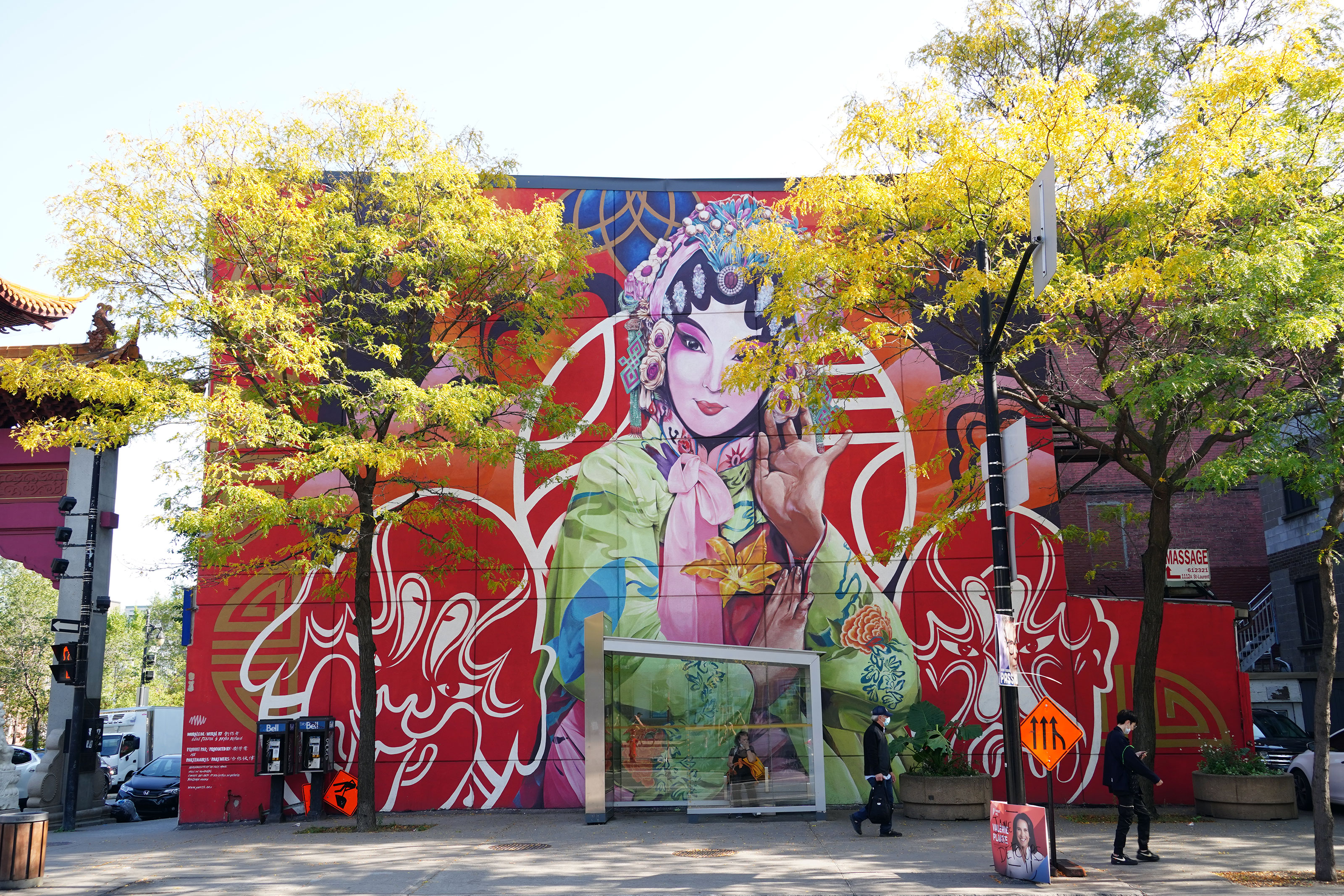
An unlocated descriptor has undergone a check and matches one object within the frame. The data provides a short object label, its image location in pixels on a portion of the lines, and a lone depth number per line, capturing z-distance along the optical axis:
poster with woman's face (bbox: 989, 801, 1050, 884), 10.60
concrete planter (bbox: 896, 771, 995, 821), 15.91
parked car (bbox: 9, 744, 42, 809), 24.47
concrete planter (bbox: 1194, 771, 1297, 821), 15.79
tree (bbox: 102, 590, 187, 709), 61.19
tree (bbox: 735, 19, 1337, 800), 13.29
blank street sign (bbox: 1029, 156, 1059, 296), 10.92
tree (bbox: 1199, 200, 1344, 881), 11.39
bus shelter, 16.58
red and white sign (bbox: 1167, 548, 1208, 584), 26.91
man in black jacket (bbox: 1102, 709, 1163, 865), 11.93
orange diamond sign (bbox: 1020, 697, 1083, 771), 11.21
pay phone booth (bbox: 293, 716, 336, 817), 17.88
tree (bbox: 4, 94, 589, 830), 15.12
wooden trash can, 11.52
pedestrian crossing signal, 19.22
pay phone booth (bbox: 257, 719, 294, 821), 17.59
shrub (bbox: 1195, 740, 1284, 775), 16.16
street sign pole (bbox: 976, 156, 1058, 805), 11.01
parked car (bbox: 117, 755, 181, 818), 24.53
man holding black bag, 14.26
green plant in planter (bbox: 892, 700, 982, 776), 16.34
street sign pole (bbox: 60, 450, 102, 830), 19.12
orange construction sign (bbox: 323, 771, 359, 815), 17.89
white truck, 31.16
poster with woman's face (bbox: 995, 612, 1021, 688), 10.95
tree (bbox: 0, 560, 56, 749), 45.56
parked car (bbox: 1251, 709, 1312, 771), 18.69
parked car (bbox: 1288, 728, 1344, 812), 16.27
